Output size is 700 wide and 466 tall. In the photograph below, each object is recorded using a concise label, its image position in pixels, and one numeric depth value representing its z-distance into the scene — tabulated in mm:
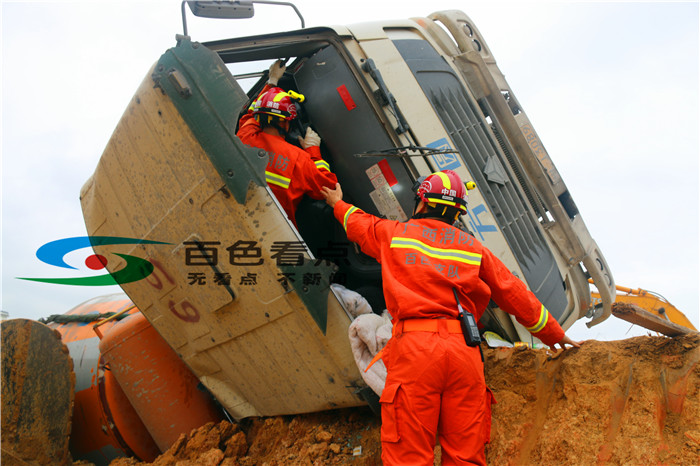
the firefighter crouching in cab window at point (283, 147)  3090
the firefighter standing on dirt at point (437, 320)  2043
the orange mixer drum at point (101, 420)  3930
